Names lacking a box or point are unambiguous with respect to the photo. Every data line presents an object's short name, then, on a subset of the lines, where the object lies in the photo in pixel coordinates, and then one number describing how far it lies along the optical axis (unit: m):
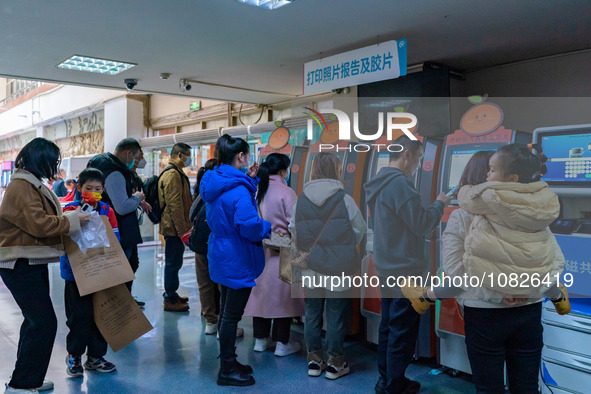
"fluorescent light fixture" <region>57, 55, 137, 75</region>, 4.51
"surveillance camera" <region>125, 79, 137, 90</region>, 5.37
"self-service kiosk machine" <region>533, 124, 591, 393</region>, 2.20
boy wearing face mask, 2.67
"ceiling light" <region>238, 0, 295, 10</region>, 3.02
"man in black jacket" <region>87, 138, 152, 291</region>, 3.20
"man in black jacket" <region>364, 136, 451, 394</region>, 2.31
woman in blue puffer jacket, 2.51
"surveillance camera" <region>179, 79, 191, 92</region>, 5.34
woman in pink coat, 3.05
